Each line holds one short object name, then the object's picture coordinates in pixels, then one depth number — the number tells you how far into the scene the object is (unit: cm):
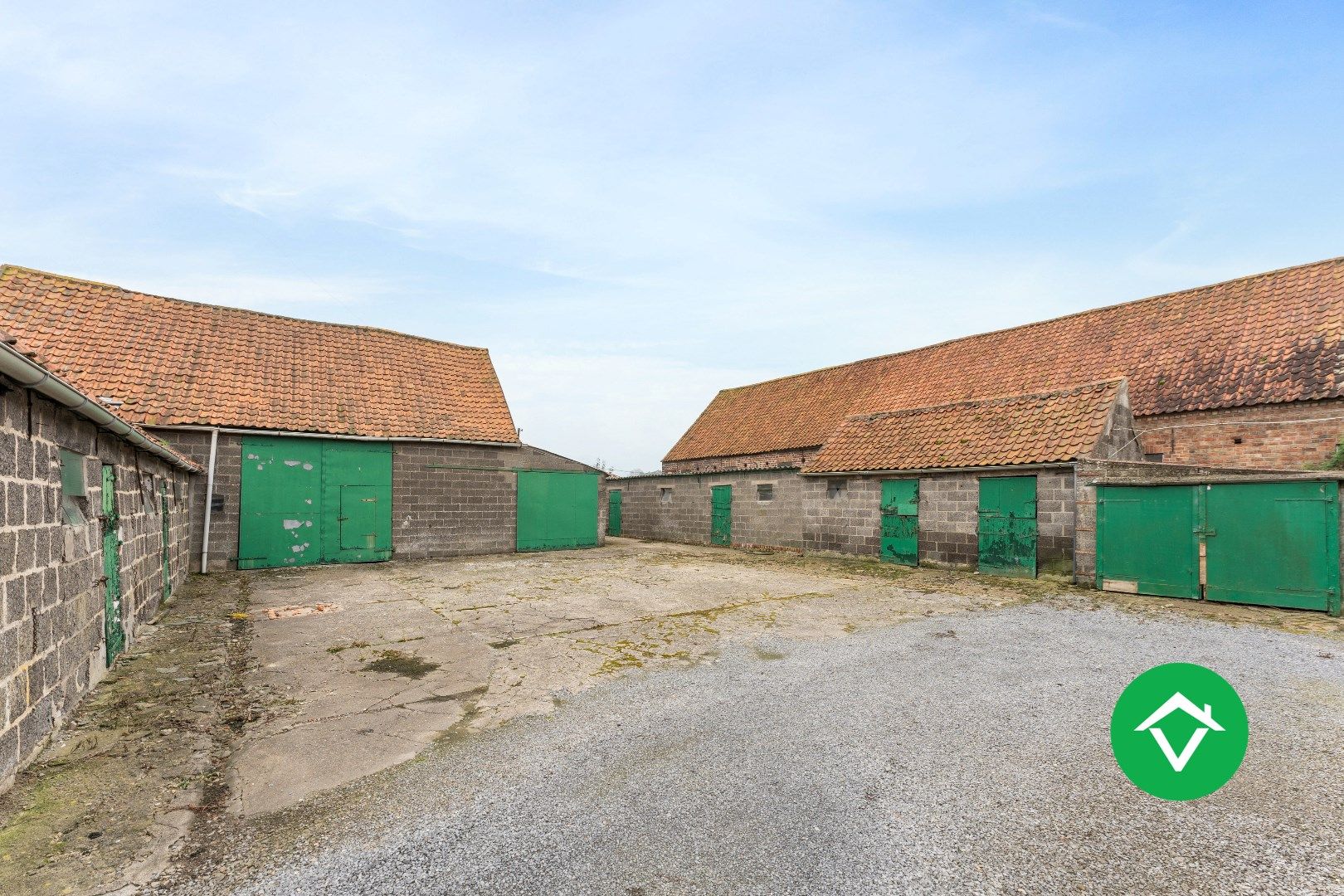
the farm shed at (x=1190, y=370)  1351
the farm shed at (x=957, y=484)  1153
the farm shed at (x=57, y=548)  353
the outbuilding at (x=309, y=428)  1301
